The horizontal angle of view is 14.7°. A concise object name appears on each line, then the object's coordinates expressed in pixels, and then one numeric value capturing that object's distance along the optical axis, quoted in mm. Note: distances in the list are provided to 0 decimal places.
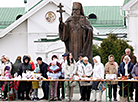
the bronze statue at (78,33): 19875
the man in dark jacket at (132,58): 19162
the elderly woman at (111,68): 18969
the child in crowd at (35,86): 19500
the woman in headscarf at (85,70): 18875
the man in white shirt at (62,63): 19219
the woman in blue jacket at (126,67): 18469
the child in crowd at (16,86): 19906
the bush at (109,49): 29500
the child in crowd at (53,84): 19109
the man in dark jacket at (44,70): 19594
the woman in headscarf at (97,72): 18797
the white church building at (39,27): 39897
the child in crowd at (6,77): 19562
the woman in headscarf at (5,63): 20183
